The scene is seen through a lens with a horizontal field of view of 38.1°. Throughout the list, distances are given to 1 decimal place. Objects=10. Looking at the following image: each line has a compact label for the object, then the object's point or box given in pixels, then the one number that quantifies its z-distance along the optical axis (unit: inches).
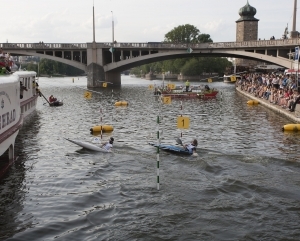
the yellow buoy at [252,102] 1951.3
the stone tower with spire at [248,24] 5556.1
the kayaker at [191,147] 889.5
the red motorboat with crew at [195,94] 2363.4
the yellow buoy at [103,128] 1195.2
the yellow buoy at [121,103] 1965.4
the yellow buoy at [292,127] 1181.7
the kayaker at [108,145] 927.0
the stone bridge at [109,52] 3491.6
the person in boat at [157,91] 2471.6
